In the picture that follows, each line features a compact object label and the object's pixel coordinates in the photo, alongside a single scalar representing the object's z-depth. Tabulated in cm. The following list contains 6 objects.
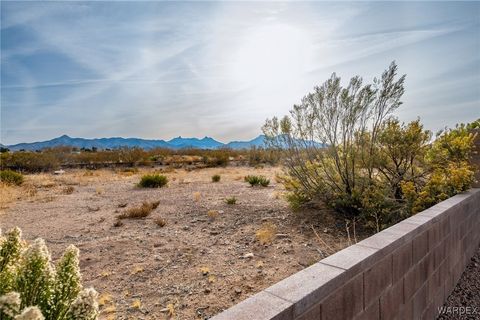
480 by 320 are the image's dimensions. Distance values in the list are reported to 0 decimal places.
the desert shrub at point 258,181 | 1142
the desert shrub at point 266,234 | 504
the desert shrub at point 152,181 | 1238
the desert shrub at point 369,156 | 521
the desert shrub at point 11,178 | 1322
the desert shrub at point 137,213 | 720
